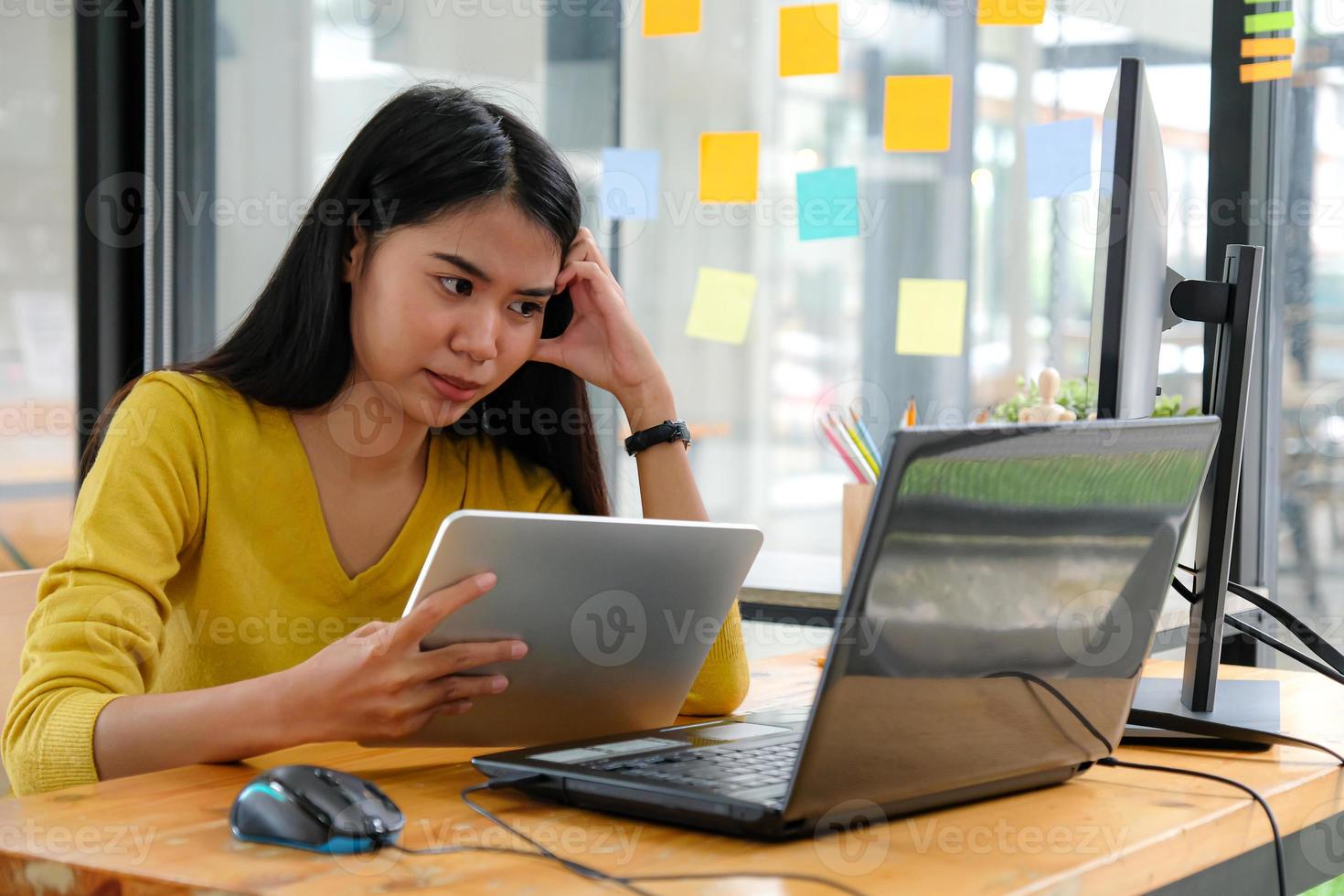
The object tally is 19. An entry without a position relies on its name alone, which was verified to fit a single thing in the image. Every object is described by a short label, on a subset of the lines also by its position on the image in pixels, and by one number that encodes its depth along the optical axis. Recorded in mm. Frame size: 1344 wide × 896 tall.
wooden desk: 2218
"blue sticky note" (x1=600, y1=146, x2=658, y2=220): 4486
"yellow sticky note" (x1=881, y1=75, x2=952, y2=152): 4293
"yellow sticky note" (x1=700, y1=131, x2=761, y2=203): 4418
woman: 3654
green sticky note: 4075
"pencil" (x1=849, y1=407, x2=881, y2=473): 4046
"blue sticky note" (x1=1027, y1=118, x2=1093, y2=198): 4227
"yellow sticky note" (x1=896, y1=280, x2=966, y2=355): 4321
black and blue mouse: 2311
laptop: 2254
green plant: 3954
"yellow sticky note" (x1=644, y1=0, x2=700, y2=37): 4449
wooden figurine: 3916
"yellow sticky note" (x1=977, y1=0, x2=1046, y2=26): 4234
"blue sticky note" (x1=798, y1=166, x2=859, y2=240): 4384
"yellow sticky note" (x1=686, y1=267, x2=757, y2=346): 4439
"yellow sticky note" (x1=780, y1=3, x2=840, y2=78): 4342
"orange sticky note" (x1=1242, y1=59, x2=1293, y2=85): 4082
